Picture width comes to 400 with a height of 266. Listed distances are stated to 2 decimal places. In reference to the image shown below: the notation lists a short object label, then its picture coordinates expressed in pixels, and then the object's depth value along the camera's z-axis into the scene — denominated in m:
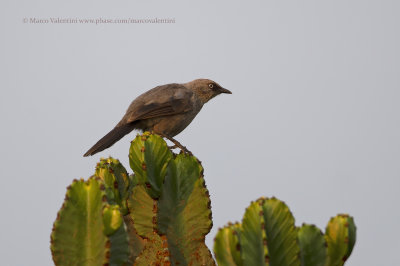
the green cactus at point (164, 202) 11.28
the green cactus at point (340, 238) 9.20
